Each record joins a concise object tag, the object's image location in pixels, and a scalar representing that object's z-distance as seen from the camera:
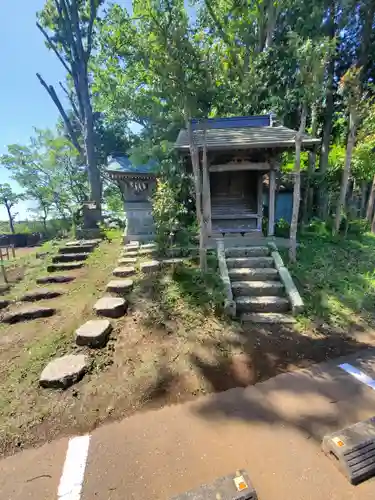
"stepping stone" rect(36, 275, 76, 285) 5.96
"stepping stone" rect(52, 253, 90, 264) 7.47
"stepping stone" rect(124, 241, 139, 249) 7.95
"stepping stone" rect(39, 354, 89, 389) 2.82
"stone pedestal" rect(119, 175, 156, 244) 9.34
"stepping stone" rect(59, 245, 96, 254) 8.22
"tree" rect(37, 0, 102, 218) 11.72
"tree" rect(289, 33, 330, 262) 4.98
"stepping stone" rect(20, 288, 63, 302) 5.07
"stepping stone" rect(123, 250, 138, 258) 7.04
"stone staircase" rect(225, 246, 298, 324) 4.49
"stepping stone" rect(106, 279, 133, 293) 4.90
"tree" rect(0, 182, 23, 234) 23.55
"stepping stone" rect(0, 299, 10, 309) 4.87
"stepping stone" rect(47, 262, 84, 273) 6.80
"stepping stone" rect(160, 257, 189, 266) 5.69
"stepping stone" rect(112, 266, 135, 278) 5.72
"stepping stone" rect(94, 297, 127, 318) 4.17
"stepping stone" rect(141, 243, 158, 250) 7.21
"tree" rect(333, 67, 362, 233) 6.47
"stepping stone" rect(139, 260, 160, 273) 5.70
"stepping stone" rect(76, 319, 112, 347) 3.47
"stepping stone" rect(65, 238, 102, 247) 8.74
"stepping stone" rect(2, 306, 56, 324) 4.32
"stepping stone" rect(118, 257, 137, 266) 6.43
